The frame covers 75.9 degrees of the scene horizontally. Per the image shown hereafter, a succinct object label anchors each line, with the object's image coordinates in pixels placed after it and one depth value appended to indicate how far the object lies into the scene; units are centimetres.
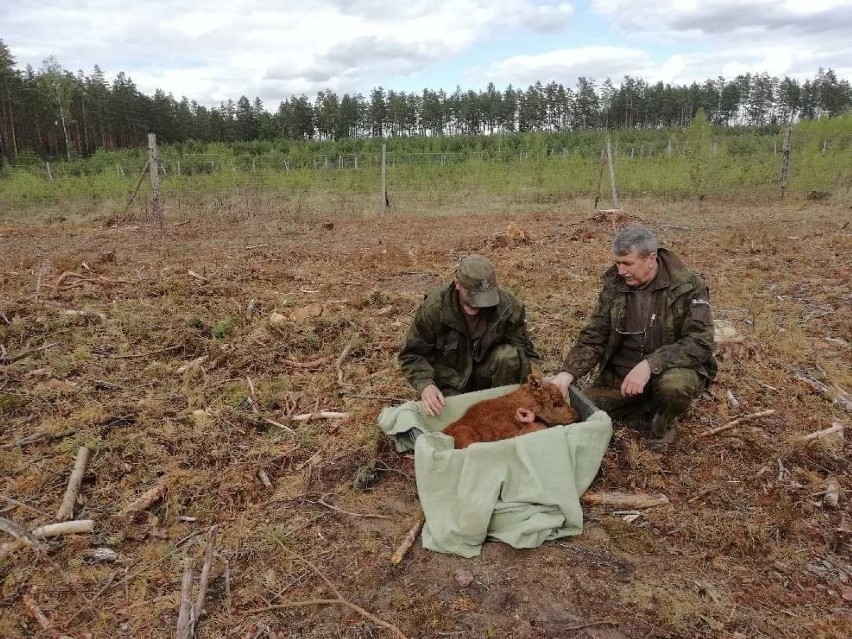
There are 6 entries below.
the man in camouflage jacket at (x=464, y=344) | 341
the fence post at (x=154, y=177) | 1109
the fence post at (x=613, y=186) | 1333
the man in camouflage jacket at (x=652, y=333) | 319
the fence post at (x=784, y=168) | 1567
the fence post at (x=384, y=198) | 1523
